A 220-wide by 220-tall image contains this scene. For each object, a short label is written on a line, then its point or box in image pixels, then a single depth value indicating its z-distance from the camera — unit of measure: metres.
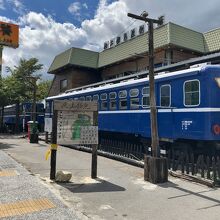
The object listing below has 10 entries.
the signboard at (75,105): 6.33
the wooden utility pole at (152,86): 6.30
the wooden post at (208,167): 6.03
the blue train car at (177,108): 6.91
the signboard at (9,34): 20.91
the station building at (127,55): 15.14
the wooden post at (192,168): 6.44
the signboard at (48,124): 13.29
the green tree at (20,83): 21.69
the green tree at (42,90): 28.27
